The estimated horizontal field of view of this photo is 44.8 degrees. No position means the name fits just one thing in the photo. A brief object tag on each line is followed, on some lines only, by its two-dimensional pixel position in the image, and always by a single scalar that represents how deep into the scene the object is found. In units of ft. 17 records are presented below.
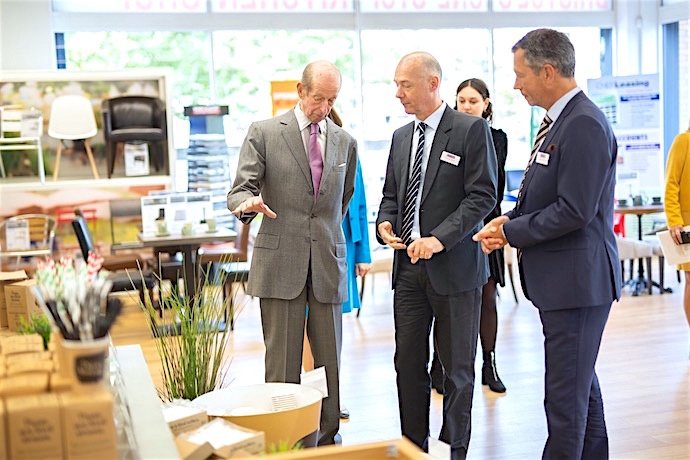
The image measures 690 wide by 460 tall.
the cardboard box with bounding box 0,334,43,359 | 6.16
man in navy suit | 9.50
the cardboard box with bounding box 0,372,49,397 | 4.97
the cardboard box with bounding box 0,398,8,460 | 4.70
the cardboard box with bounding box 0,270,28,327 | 10.19
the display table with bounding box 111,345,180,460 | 5.55
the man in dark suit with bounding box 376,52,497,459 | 11.27
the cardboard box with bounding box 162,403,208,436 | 6.56
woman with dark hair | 15.39
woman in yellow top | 16.94
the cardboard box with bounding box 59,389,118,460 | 4.79
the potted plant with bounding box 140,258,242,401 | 9.05
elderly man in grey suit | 11.64
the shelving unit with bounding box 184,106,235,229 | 31.91
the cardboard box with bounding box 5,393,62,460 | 4.72
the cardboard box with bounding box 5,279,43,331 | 9.48
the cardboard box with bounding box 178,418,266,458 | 5.90
